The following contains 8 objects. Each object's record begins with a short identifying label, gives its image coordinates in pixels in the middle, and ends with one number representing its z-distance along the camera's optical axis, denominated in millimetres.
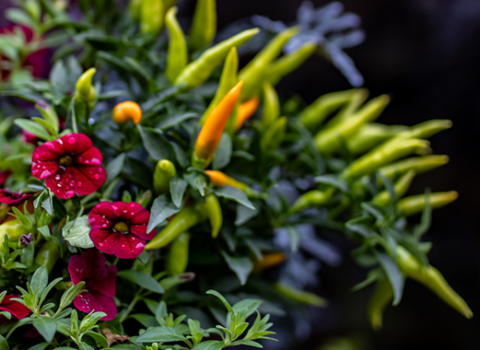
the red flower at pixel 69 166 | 520
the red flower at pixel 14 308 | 509
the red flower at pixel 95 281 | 517
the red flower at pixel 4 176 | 549
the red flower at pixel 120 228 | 517
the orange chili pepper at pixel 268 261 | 593
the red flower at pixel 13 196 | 526
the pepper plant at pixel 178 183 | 520
